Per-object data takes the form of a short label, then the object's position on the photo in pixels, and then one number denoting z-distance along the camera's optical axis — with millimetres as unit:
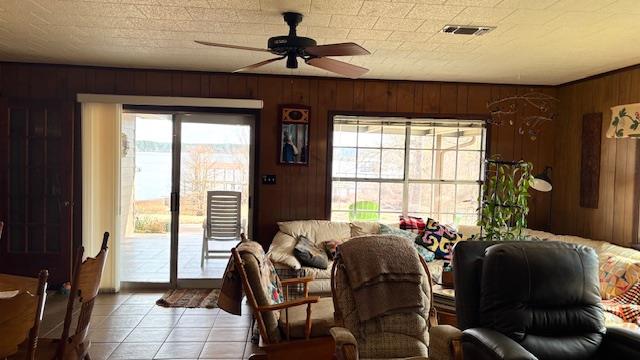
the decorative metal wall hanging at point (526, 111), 5203
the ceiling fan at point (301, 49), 2719
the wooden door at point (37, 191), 4668
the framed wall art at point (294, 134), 5008
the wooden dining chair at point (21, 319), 1647
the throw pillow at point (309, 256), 4191
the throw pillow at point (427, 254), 4586
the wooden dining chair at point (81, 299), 2027
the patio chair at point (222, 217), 4977
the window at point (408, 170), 5234
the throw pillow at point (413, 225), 5012
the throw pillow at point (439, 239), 4723
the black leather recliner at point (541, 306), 2281
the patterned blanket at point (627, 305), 3148
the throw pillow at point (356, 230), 4840
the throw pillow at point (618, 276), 3463
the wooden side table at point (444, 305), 2916
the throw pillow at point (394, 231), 4781
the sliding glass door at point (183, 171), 4953
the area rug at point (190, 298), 4441
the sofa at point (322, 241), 4016
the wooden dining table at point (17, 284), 2501
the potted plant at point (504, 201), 2996
